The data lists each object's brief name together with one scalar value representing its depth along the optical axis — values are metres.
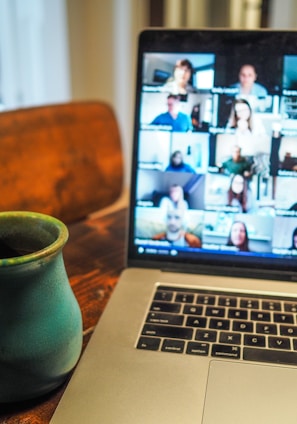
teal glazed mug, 0.40
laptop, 0.56
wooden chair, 1.03
